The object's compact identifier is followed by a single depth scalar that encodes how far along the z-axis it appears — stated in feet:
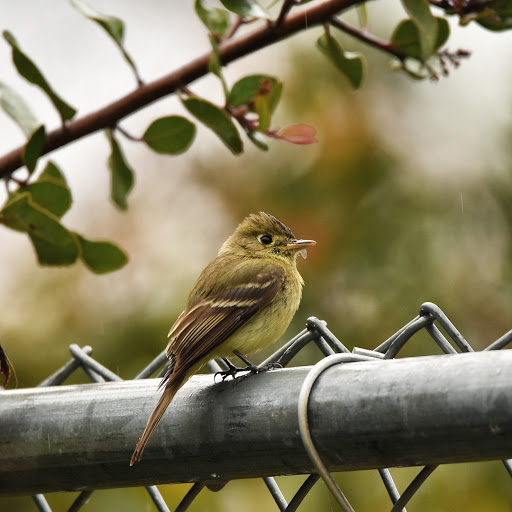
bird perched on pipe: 16.46
